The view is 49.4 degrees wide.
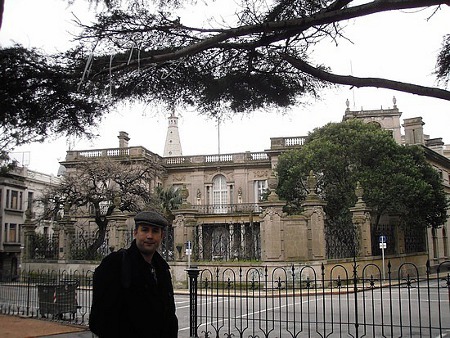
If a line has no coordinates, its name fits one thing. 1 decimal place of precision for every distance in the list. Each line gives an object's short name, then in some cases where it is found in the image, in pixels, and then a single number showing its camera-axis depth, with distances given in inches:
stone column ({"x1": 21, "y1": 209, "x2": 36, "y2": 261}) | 1040.7
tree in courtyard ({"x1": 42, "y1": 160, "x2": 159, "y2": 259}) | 1058.9
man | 107.0
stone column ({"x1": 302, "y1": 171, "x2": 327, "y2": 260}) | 735.1
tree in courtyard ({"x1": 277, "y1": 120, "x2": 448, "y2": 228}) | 1007.6
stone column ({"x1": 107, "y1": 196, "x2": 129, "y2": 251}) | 890.1
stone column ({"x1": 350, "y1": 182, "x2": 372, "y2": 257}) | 826.8
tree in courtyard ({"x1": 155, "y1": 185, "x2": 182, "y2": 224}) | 1167.0
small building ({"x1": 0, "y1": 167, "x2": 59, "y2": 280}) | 1452.3
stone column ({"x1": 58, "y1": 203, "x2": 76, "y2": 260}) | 968.9
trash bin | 434.6
